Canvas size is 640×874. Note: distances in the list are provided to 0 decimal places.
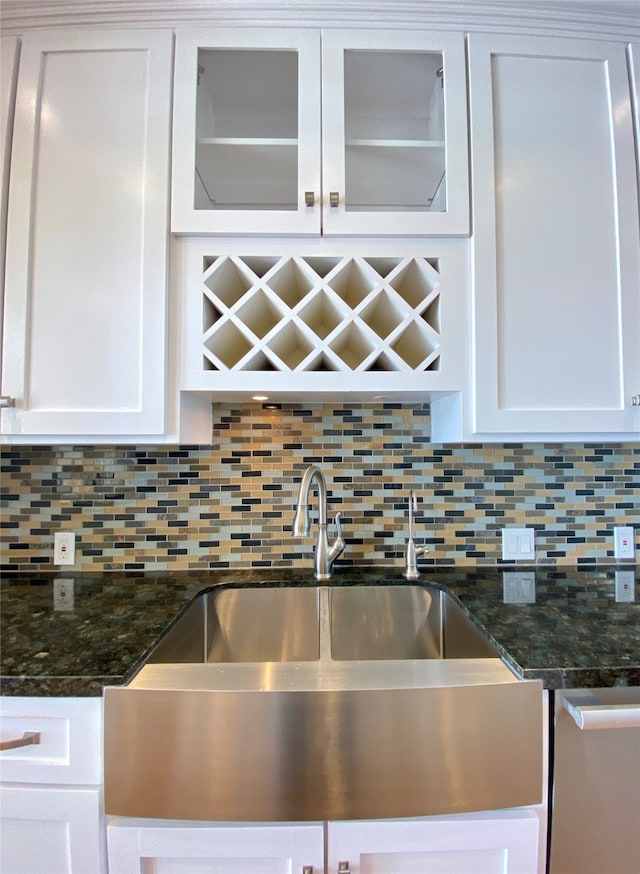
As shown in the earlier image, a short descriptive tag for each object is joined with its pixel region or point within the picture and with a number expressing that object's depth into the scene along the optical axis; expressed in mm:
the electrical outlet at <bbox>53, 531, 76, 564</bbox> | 1306
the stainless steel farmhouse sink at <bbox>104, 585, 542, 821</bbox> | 667
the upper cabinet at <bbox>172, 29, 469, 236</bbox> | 1031
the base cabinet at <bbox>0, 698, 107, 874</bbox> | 696
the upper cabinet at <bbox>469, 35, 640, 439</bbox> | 1043
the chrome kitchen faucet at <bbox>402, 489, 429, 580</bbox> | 1254
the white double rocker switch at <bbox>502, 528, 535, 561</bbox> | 1342
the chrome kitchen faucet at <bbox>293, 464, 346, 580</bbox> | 1075
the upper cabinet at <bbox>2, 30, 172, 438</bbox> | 1020
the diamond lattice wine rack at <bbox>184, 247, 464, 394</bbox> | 1034
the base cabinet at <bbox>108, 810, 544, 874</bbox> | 679
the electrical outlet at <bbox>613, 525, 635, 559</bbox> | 1353
